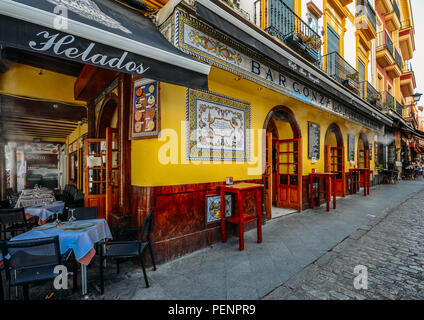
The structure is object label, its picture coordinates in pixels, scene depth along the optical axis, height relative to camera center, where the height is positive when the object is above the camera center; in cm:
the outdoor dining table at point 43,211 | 436 -103
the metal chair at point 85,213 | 331 -82
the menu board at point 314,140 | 697 +78
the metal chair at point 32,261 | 198 -103
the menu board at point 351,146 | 961 +72
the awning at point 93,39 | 155 +116
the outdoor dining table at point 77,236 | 243 -92
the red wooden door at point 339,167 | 880 -28
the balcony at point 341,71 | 838 +401
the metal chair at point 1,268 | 164 -109
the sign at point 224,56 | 298 +190
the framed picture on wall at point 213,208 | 380 -90
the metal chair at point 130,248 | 252 -116
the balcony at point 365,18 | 1084 +804
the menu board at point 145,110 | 314 +91
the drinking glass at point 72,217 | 312 -84
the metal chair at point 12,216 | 377 -98
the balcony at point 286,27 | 538 +391
